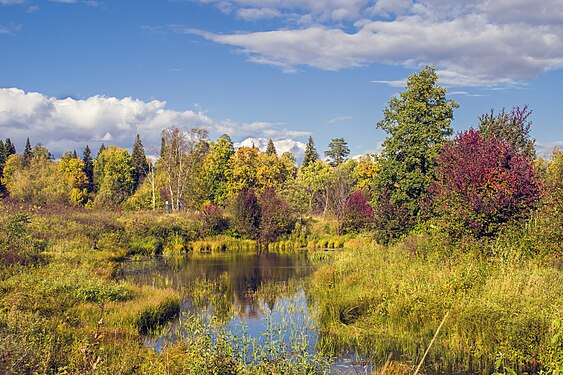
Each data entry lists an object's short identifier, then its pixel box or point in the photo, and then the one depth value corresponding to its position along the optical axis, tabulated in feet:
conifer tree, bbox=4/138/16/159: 284.10
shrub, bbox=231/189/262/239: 134.62
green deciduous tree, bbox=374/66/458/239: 87.20
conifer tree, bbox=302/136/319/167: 289.12
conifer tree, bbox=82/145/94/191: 294.66
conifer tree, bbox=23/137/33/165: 269.19
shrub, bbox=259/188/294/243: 134.00
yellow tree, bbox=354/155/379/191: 212.58
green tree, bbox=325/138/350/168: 297.33
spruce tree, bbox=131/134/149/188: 287.89
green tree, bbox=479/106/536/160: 75.10
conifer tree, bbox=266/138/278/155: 292.38
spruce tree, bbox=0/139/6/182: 269.85
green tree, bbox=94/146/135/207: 256.73
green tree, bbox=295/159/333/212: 184.55
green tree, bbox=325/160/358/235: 136.98
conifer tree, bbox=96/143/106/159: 327.55
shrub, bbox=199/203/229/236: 136.15
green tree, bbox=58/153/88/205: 243.60
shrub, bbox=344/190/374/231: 134.04
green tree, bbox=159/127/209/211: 193.07
